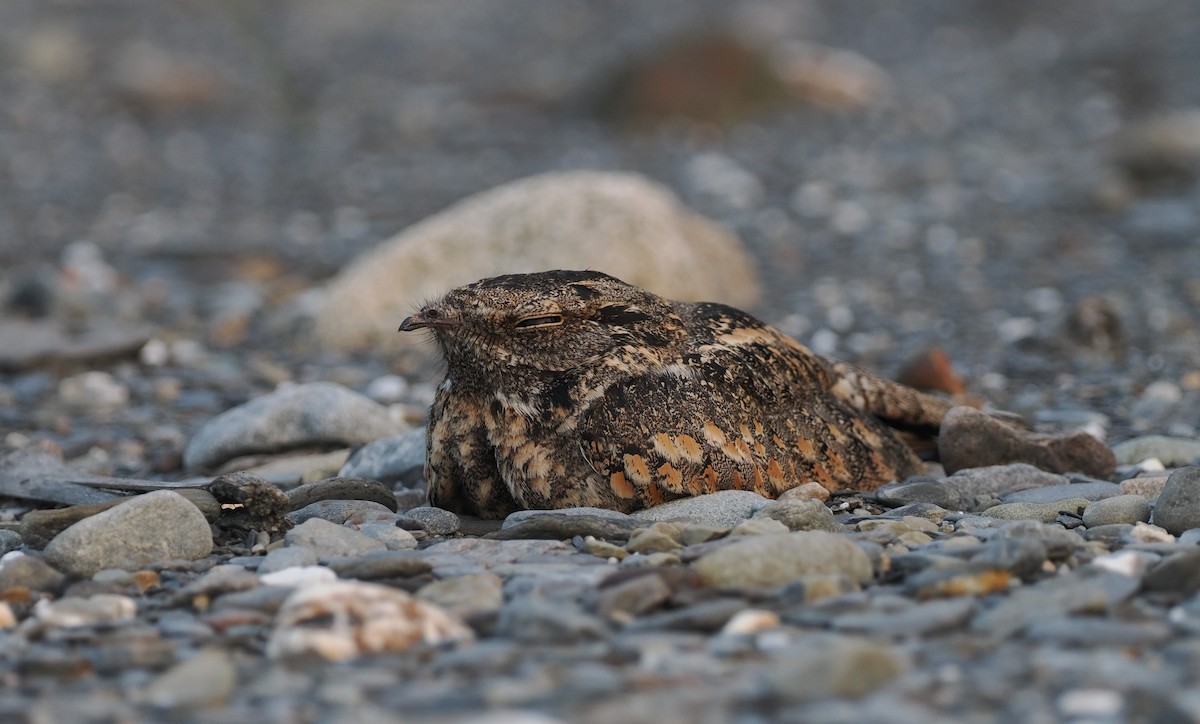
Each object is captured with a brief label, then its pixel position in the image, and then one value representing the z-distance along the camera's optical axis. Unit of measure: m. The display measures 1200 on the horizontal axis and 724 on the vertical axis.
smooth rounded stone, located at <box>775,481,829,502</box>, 9.19
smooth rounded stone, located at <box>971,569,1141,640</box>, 6.55
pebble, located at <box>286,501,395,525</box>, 9.30
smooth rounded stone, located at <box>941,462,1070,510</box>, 9.89
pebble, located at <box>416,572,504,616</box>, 7.08
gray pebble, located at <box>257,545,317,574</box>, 7.93
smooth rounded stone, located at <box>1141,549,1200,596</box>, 7.00
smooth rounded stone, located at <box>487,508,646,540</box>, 8.42
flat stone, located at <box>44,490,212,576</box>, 8.05
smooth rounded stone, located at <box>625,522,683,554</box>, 8.05
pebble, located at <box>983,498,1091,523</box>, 9.10
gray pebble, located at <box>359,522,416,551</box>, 8.57
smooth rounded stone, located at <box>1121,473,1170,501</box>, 9.74
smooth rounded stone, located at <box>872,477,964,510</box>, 9.66
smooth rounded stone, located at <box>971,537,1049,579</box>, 7.25
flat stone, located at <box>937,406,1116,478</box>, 10.91
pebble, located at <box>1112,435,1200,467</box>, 11.44
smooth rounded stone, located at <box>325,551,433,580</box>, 7.65
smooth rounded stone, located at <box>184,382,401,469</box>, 12.19
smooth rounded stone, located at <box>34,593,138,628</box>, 7.03
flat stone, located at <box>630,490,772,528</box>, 8.68
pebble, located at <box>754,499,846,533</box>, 8.45
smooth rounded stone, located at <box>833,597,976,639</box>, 6.55
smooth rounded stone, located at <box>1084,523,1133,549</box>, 8.14
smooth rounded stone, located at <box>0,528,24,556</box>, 8.77
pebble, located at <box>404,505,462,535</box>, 8.96
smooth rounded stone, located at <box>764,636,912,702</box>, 5.73
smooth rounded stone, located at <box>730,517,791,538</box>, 8.02
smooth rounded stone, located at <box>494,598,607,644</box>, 6.57
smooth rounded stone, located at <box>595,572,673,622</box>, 6.95
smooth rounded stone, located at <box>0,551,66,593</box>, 7.65
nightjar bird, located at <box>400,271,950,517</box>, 8.83
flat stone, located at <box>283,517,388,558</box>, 8.27
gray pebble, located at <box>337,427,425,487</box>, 11.08
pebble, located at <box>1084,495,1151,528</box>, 8.79
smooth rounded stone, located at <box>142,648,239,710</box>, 5.90
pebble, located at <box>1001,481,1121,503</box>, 9.57
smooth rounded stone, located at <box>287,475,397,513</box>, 9.75
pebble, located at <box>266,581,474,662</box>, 6.42
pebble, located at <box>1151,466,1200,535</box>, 8.38
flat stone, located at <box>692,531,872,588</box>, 7.26
